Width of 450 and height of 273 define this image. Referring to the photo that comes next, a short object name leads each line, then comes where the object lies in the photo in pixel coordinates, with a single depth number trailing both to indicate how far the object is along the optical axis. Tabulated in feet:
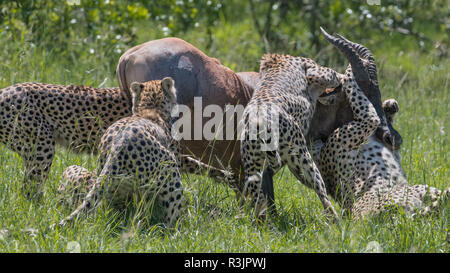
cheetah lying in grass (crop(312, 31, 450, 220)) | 37.81
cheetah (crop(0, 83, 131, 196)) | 37.37
